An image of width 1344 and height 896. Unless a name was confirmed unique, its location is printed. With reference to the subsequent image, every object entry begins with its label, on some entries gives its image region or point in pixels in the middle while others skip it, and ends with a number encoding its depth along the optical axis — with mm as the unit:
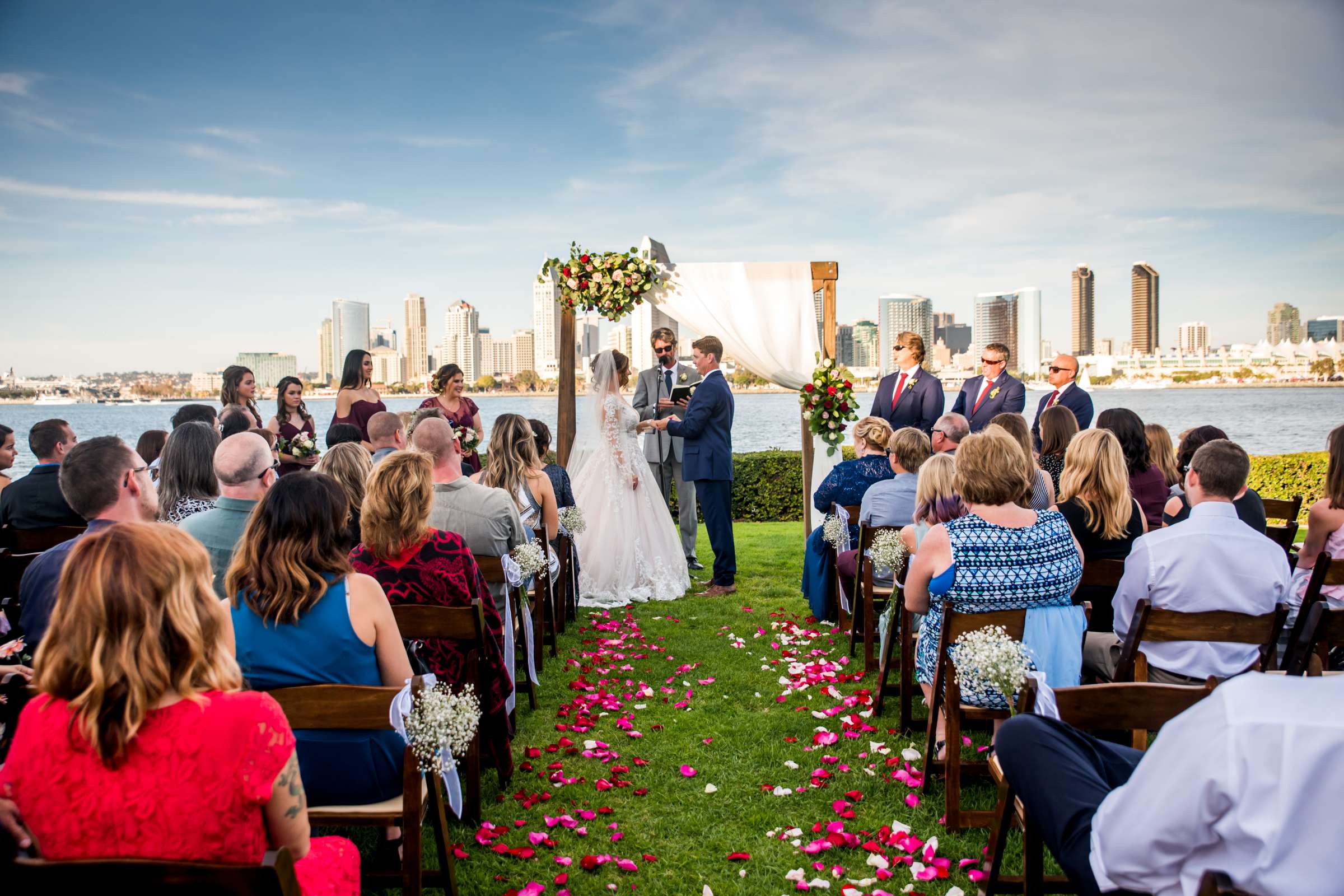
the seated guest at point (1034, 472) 4527
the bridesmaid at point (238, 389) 6988
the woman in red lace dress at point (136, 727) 1484
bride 6930
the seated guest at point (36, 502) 4453
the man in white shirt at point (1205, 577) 3121
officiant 7910
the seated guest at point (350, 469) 4035
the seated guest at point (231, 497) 3246
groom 7031
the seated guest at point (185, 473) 3941
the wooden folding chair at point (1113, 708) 2043
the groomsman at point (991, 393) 7543
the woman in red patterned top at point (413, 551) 3154
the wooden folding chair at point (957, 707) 3047
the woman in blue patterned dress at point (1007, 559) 3148
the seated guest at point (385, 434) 5238
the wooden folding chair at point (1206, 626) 2957
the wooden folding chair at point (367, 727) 2275
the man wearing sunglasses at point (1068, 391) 7211
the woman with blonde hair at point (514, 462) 5238
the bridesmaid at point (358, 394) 7180
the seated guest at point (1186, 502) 4250
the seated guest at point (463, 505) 4160
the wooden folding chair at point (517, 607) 4113
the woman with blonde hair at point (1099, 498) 3990
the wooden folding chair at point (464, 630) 3039
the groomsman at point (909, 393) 7559
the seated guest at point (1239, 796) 1283
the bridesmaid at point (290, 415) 7355
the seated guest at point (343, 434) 5414
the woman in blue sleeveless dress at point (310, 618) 2410
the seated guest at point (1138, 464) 4609
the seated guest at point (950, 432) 5273
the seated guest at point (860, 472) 5707
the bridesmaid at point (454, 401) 7152
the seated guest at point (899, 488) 5023
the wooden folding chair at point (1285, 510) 5234
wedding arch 7645
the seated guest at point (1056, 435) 5234
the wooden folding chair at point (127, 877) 1392
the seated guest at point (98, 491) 2736
